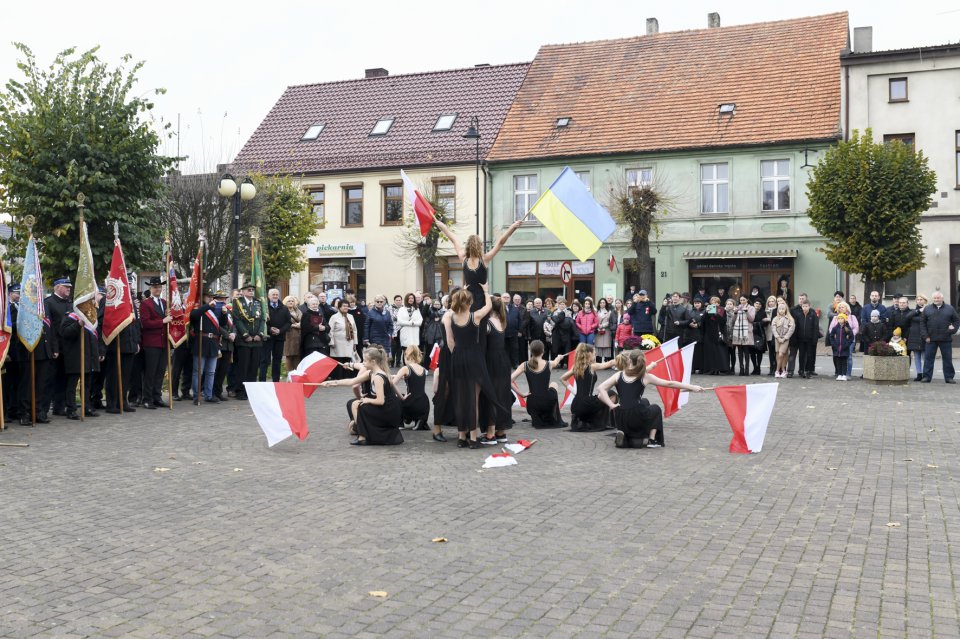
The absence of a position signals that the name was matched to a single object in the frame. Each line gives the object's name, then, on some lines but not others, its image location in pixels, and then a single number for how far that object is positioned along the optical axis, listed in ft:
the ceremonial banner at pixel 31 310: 42.45
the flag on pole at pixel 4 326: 41.42
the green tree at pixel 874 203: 92.02
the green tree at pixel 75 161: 61.00
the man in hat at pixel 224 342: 53.01
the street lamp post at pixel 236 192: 66.54
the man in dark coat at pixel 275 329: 57.16
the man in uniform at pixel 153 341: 49.73
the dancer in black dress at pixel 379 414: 36.83
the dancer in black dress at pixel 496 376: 37.65
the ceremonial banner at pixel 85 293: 44.70
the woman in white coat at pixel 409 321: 75.72
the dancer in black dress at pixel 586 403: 40.93
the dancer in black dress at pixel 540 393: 41.98
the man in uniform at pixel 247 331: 54.34
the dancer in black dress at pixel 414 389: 40.01
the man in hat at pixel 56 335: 44.24
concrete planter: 61.67
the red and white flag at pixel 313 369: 43.58
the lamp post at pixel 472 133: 110.63
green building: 112.98
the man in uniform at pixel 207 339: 51.85
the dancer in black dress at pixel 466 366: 36.50
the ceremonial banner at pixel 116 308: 46.91
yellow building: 128.67
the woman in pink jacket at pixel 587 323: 79.36
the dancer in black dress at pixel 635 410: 35.76
